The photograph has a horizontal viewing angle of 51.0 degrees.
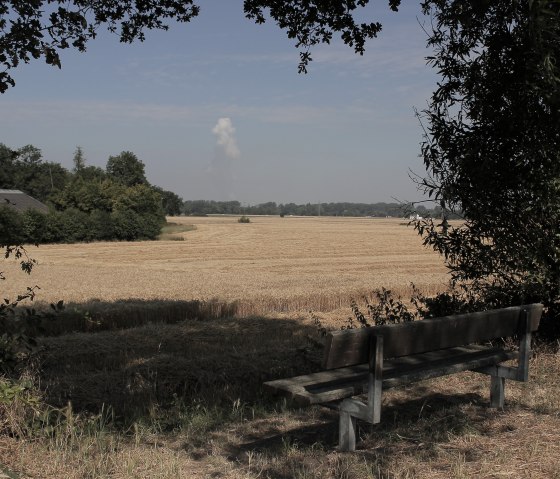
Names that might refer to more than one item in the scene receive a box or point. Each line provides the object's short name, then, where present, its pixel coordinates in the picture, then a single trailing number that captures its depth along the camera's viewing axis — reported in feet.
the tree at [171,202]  340.59
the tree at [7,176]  252.62
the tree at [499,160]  22.77
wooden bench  14.43
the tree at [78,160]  401.08
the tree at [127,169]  302.04
